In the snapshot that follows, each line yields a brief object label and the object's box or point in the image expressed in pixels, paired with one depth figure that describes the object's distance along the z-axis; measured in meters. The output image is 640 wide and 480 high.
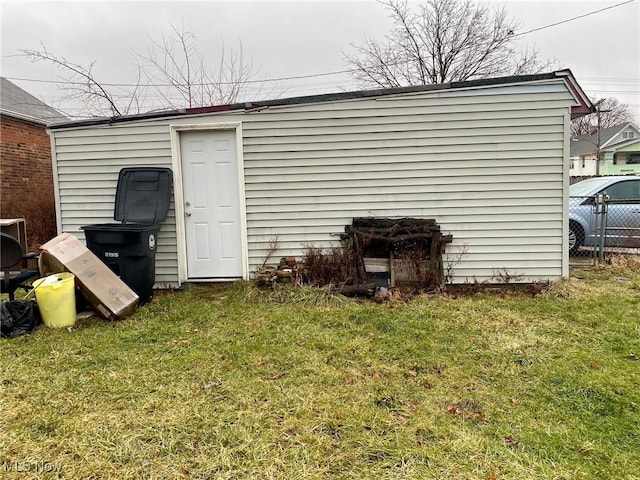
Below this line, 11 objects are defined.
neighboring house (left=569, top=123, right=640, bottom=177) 30.78
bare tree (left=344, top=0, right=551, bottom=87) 16.38
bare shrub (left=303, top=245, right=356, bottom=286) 5.09
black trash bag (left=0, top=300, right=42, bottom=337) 3.68
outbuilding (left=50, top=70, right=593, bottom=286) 5.14
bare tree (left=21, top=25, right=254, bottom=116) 10.97
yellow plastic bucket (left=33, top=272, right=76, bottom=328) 3.81
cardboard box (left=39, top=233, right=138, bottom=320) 4.04
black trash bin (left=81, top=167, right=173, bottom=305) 4.57
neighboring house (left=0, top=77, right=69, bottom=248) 8.70
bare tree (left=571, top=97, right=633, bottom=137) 37.09
